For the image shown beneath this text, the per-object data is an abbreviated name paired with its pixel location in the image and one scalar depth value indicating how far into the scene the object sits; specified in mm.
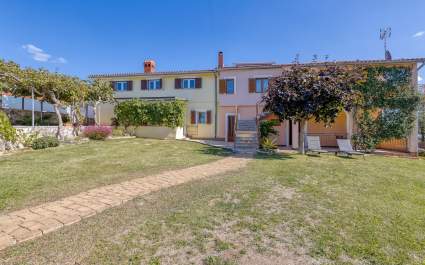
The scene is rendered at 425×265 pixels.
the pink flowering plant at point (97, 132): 16484
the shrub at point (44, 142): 12211
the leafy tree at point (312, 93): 10703
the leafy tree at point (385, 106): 13852
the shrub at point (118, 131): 19281
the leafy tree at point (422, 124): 16781
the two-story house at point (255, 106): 15703
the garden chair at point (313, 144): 13172
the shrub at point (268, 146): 13391
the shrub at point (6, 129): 10945
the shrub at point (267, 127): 14805
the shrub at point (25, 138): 12188
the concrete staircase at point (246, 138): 13656
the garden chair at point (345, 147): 12519
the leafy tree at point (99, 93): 18788
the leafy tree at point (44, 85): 13805
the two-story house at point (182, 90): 20956
